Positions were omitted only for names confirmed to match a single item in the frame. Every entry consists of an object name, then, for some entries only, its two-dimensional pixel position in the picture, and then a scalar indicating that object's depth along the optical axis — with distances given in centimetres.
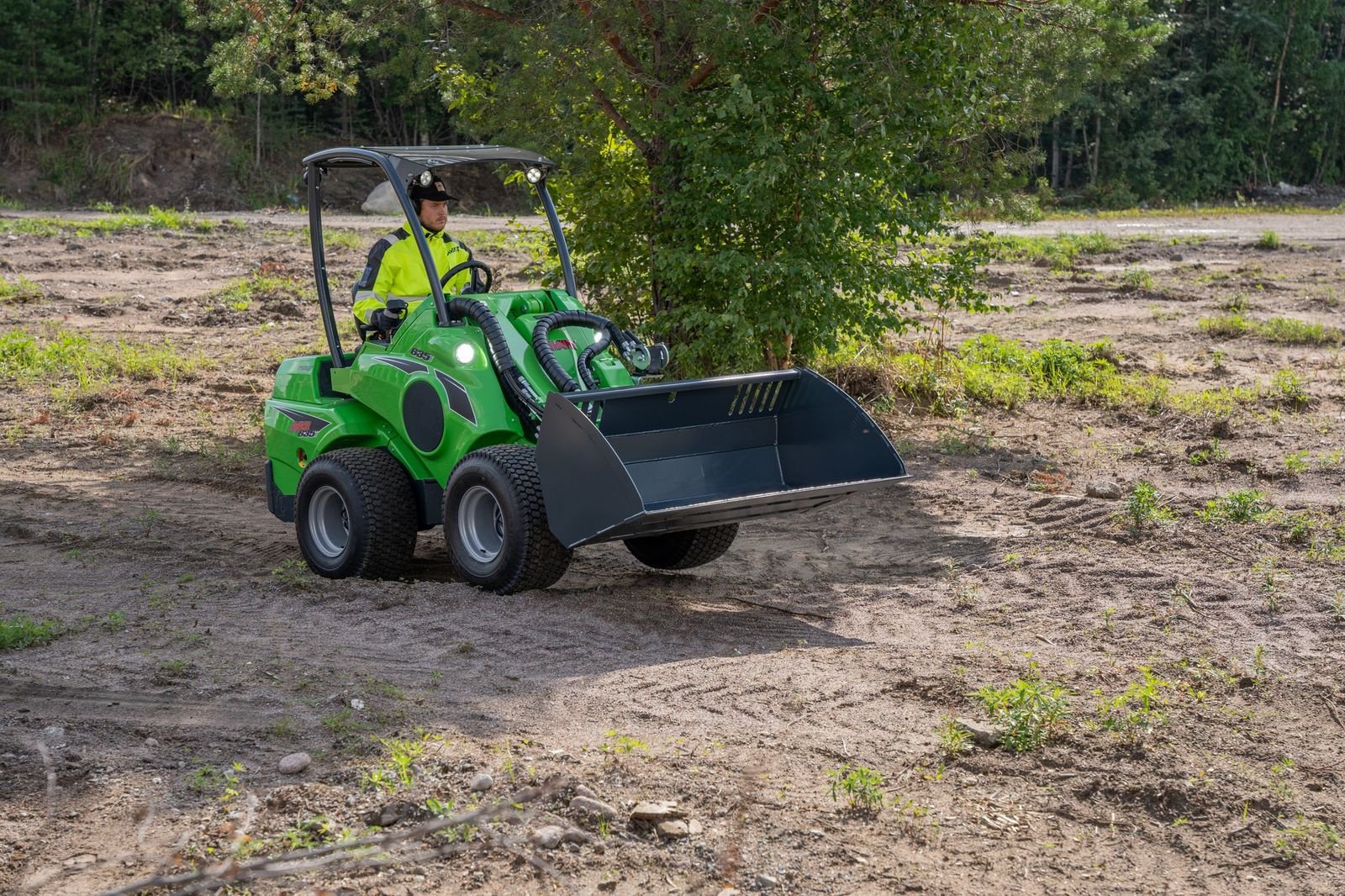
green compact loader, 668
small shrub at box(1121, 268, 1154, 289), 1928
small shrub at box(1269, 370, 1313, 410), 1230
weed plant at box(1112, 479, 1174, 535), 849
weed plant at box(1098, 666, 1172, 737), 526
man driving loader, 766
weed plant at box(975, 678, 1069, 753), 514
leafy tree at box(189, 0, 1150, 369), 1027
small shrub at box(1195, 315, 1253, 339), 1565
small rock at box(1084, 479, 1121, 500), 938
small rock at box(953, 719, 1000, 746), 517
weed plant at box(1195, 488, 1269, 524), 859
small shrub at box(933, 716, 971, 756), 508
